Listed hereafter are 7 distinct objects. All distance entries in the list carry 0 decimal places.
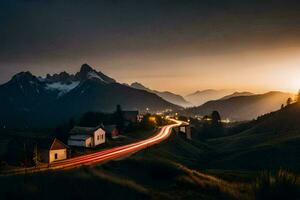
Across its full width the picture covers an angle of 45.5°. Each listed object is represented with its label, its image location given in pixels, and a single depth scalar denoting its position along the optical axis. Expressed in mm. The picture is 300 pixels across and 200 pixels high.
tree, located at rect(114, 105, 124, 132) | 122062
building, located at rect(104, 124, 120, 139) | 101888
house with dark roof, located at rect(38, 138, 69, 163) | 65125
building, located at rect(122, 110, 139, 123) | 159500
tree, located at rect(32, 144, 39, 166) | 59534
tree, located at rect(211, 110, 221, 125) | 195375
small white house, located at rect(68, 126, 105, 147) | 86812
